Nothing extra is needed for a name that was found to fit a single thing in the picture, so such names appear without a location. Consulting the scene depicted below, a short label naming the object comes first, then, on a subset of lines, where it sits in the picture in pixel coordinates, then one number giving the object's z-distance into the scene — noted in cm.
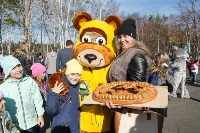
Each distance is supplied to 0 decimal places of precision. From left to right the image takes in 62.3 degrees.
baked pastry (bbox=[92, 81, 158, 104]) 159
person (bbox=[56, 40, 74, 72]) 505
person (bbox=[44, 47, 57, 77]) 647
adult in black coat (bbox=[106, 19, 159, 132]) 181
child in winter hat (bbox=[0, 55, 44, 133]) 223
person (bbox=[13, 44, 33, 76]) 451
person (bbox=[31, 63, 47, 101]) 300
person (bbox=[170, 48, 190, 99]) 581
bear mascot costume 223
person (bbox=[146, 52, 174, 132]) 344
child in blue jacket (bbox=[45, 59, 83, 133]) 192
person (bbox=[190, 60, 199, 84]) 838
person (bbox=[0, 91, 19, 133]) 178
